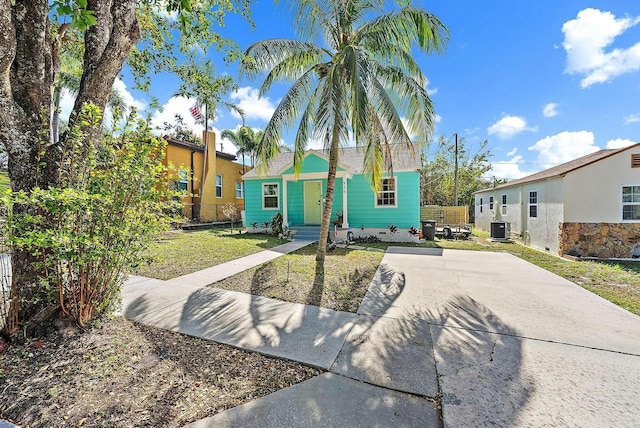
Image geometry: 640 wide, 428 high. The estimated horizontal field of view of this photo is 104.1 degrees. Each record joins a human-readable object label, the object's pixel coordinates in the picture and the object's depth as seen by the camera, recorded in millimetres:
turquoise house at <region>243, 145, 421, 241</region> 11430
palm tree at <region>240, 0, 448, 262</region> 5980
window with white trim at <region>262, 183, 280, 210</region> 13483
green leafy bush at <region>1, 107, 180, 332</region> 2420
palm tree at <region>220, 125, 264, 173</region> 21983
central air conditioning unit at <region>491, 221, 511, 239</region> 12305
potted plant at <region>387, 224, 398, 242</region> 11325
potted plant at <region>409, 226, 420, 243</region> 11133
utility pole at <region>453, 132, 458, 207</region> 20048
